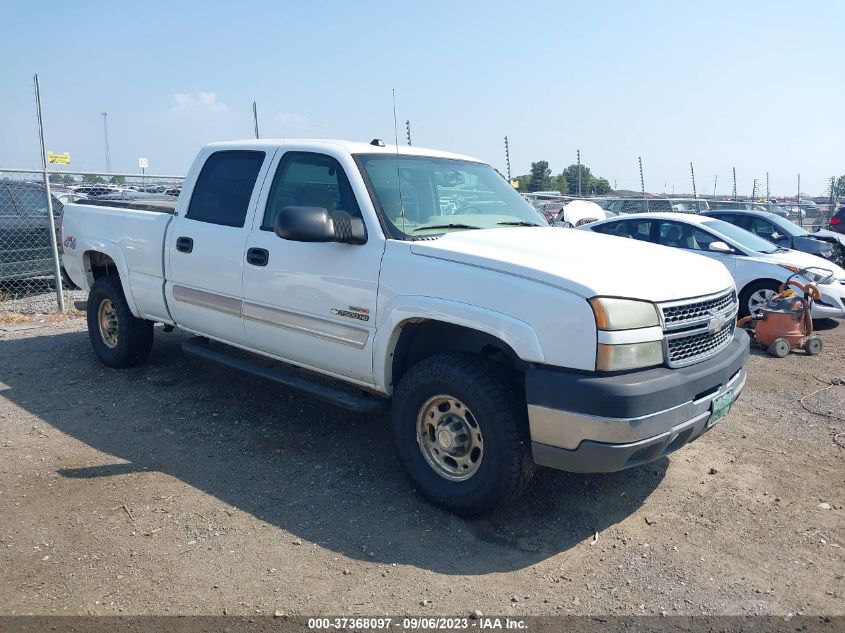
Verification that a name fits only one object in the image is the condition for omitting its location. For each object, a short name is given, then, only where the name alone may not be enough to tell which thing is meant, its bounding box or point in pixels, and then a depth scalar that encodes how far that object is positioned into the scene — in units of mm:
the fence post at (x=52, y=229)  8969
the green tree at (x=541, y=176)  35188
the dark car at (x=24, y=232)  9547
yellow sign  9082
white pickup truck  3348
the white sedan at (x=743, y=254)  8828
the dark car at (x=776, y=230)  12688
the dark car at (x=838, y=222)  16812
